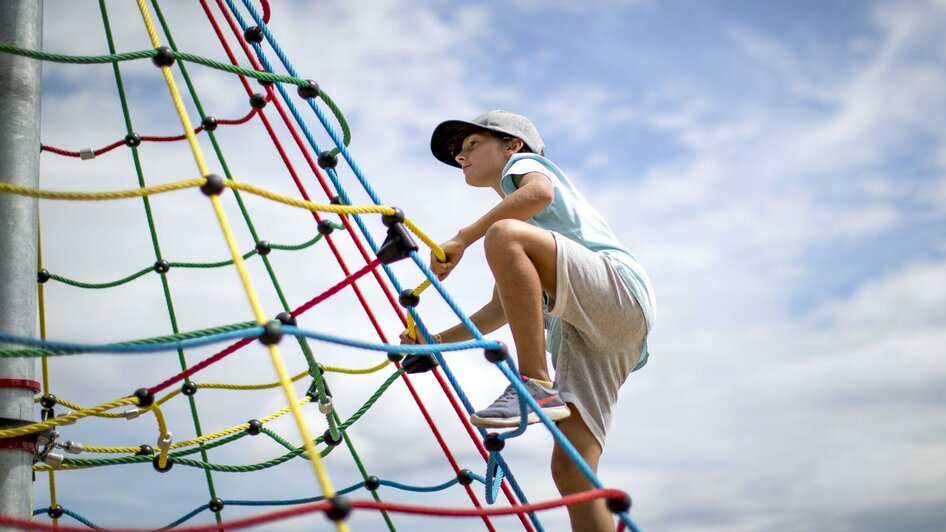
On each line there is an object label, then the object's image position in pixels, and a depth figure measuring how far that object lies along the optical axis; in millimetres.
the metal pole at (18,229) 1836
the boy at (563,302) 1887
